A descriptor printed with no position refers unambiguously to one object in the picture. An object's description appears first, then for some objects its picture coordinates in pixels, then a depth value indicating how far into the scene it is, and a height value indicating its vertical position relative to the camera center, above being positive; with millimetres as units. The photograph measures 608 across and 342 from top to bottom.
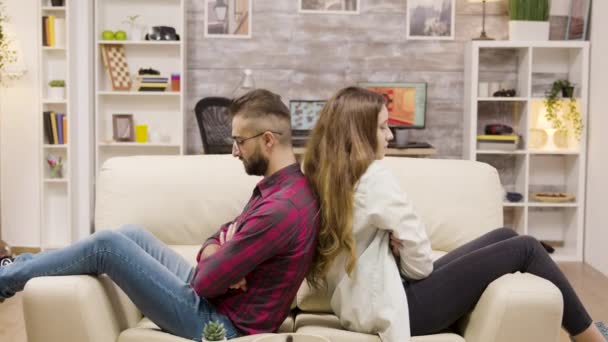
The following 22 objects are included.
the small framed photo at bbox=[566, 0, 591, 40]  6555 +684
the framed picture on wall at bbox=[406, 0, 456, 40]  6988 +710
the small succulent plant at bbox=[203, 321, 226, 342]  2457 -661
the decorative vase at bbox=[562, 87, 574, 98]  6570 +125
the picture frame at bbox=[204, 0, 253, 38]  6980 +703
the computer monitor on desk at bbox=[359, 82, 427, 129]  7016 +29
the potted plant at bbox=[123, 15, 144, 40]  6785 +589
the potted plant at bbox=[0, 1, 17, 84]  6273 +351
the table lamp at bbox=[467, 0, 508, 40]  6711 +636
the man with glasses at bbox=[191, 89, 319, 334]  2631 -410
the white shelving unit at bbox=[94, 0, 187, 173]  6805 +79
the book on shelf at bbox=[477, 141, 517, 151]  6617 -307
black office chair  6500 -159
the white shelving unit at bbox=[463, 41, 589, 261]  6559 -163
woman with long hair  2705 -481
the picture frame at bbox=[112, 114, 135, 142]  6887 -210
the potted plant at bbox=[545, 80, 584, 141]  6473 -13
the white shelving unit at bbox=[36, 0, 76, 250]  6508 -358
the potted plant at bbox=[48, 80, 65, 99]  6559 +101
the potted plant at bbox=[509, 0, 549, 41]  6586 +656
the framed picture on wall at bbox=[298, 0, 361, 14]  6980 +804
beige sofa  3432 -378
